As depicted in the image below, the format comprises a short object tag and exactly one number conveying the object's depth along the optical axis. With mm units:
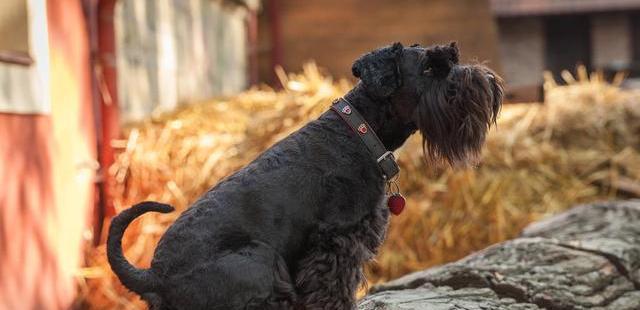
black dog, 2807
